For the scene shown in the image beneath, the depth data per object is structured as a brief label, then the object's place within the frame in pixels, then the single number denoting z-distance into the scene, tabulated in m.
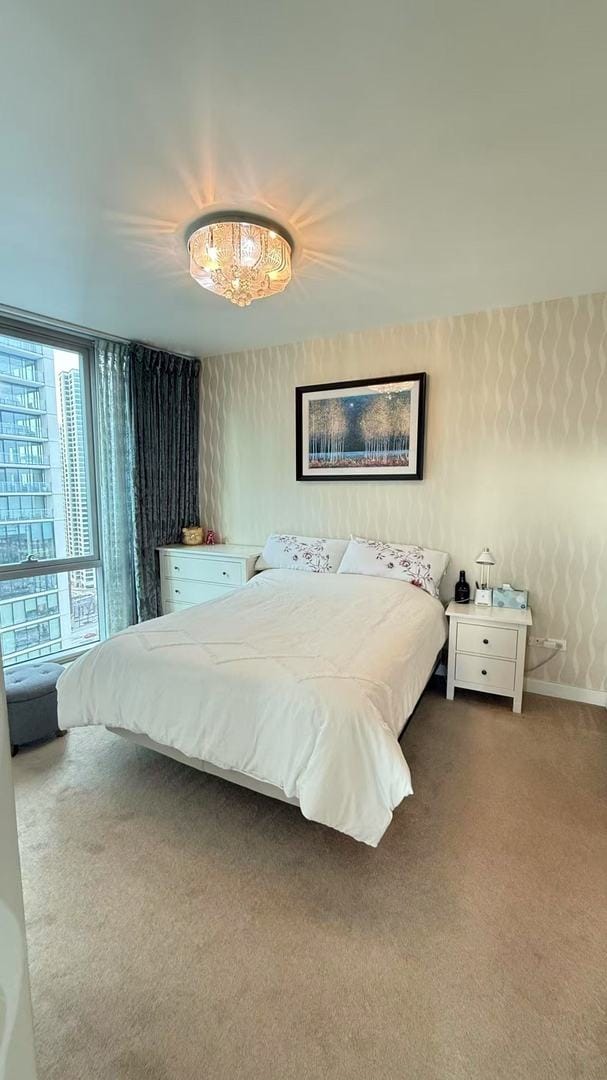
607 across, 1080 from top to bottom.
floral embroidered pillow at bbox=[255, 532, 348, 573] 3.43
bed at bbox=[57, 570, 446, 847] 1.51
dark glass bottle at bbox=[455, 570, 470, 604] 3.07
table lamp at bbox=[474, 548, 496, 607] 2.96
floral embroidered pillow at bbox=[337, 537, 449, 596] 3.08
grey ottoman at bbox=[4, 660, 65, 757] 2.37
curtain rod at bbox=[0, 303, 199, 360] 2.97
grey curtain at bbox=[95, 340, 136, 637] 3.55
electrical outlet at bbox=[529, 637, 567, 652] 2.94
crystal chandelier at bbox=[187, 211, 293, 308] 1.89
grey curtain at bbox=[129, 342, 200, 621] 3.67
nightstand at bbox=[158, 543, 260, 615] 3.62
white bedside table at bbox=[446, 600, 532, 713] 2.69
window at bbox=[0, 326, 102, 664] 3.16
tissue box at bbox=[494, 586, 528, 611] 2.88
